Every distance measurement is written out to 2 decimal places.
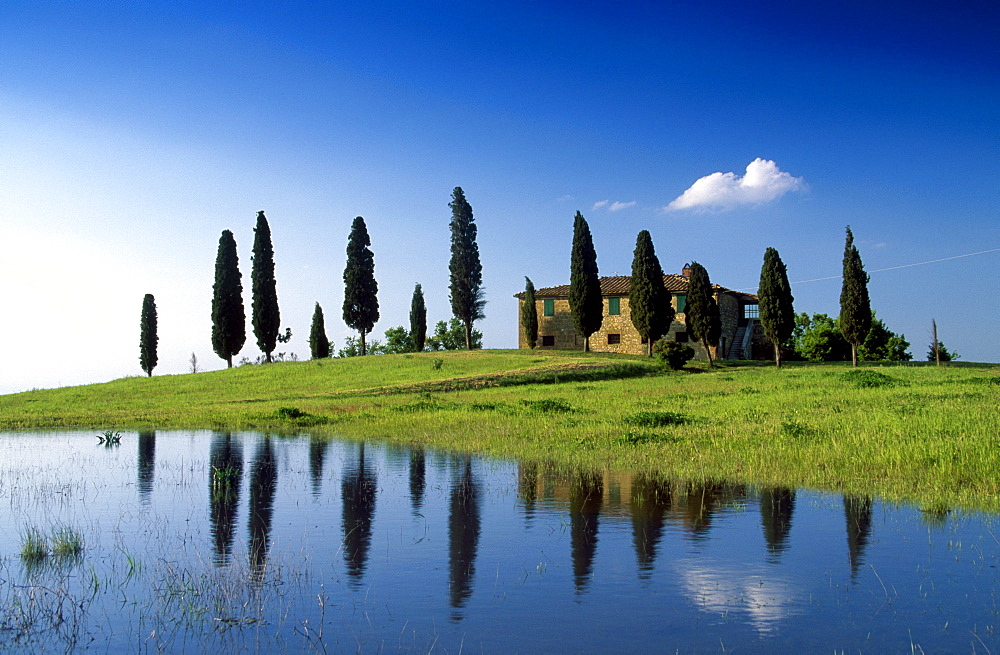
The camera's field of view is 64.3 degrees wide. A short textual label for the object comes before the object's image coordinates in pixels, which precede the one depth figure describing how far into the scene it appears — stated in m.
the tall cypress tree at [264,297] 65.38
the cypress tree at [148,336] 73.38
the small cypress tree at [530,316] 71.25
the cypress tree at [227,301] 63.12
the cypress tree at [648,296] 59.38
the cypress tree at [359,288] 71.06
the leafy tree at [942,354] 71.80
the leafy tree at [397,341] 98.69
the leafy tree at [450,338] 95.56
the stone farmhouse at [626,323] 68.88
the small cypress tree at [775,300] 56.50
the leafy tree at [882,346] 80.06
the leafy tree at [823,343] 78.50
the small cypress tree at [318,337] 77.50
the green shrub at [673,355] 51.44
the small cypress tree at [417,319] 75.81
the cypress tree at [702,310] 58.50
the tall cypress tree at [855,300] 55.31
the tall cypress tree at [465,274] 72.44
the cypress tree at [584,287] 63.28
